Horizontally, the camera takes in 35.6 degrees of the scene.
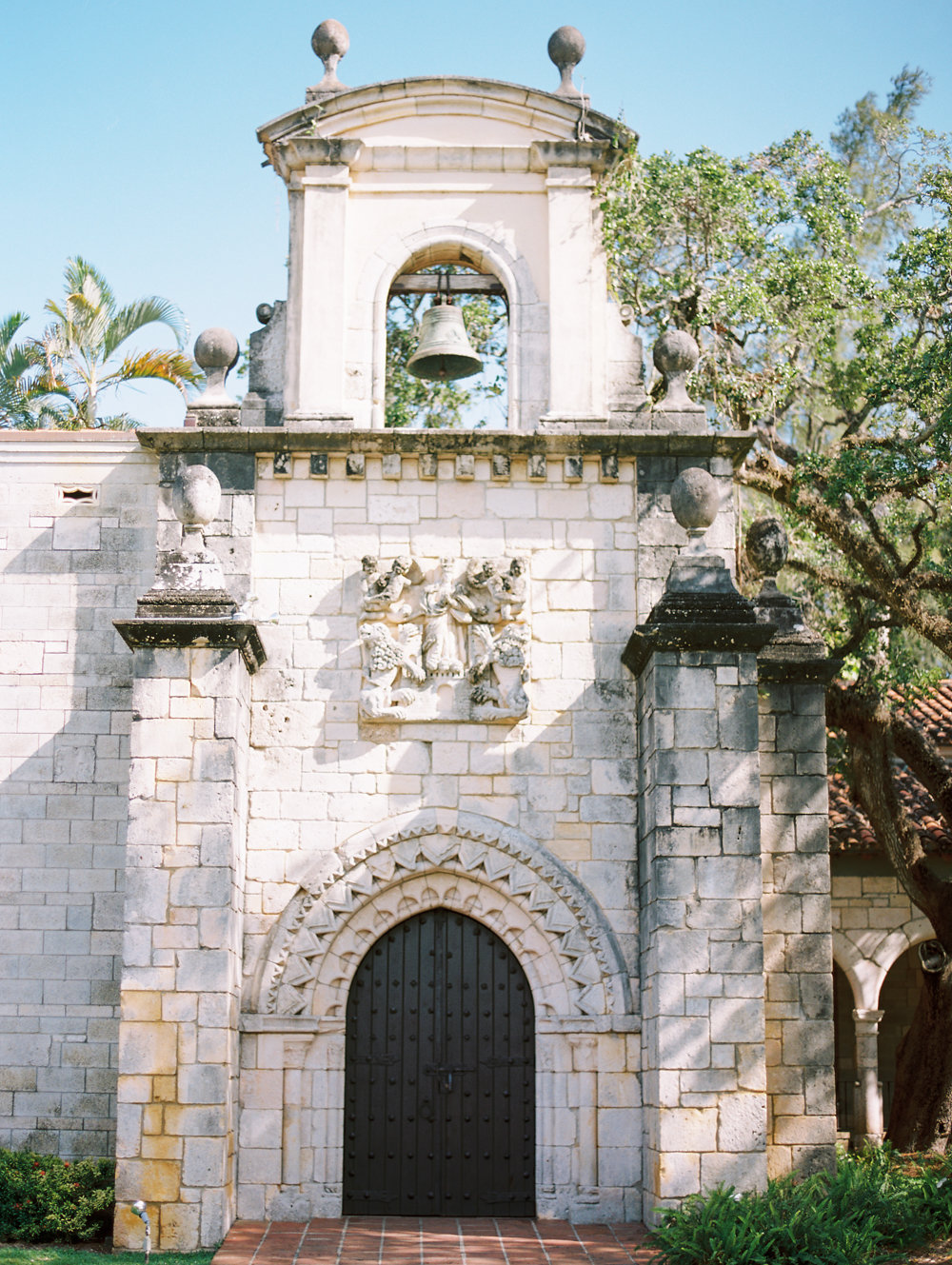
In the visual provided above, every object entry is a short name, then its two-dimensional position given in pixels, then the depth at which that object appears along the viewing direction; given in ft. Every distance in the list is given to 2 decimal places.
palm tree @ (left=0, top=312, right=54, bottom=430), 59.41
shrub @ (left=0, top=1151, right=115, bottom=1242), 31.60
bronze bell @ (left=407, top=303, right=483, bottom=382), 37.42
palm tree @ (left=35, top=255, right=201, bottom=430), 58.29
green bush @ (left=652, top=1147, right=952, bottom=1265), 27.63
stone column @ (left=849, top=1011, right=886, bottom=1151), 51.67
